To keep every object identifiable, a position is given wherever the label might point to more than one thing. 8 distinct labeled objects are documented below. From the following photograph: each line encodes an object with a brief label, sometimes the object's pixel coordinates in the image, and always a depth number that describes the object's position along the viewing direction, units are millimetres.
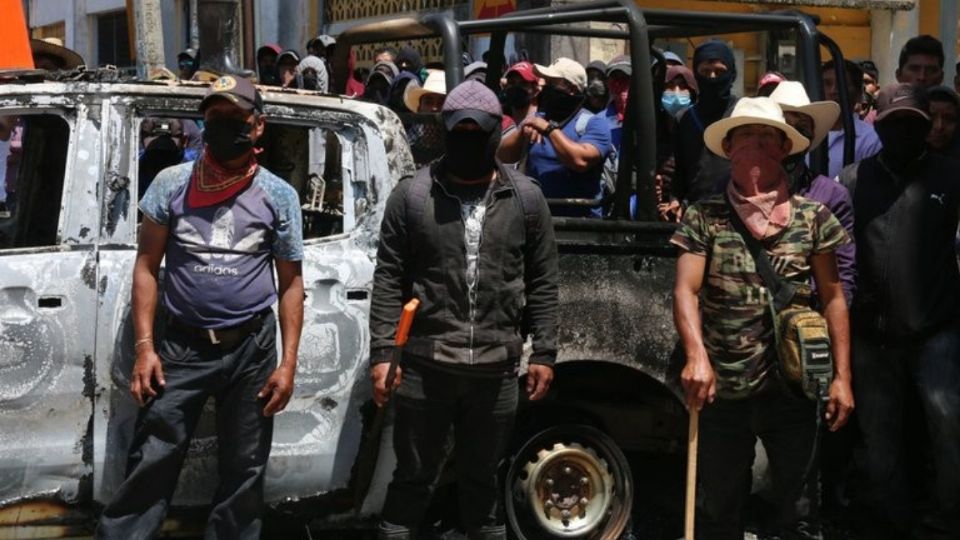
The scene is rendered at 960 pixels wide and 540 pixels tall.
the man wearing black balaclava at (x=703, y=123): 6211
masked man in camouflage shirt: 4906
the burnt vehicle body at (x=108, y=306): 4918
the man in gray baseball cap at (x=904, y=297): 5824
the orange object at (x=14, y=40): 6316
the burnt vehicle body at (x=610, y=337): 5613
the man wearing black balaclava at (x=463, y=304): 4953
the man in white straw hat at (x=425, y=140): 6148
